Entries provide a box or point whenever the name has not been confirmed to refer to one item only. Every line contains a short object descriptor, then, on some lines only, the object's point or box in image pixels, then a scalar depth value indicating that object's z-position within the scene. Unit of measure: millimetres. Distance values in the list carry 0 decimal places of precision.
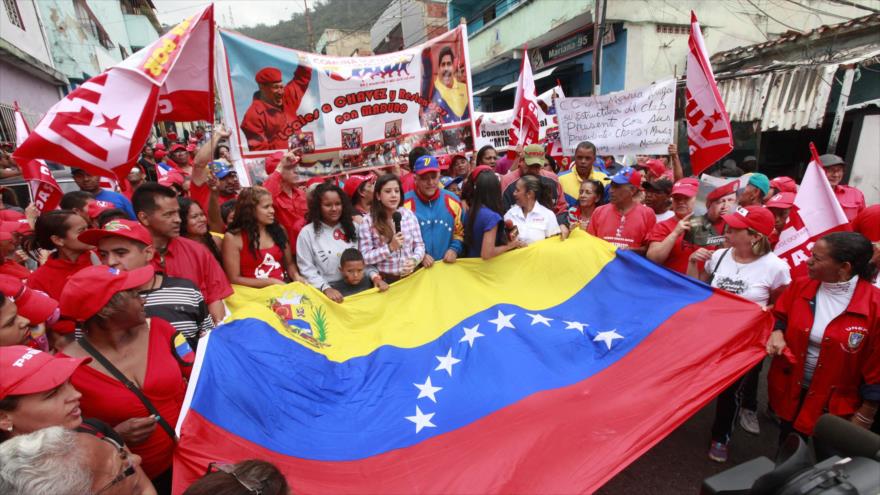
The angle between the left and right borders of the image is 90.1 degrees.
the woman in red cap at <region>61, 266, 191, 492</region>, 1982
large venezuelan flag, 2328
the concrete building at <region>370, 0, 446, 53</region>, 31781
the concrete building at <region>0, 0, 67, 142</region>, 11766
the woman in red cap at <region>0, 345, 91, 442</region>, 1638
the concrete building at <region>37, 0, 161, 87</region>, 16188
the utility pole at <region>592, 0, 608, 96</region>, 9222
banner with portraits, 4680
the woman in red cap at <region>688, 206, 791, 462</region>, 3195
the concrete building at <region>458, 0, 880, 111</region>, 13359
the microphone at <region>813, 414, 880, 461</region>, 1282
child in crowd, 4027
